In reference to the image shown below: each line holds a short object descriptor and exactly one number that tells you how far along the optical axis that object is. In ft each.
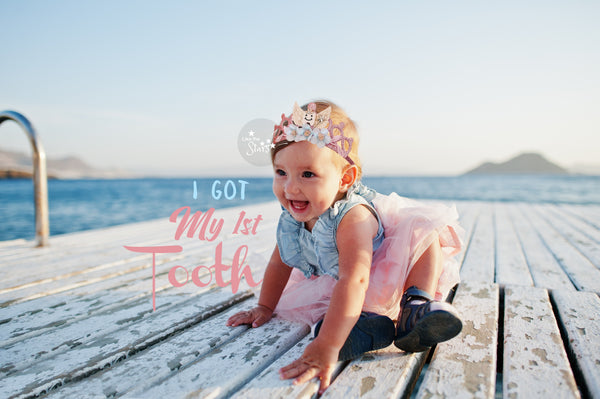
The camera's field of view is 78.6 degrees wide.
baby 3.59
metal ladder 8.90
